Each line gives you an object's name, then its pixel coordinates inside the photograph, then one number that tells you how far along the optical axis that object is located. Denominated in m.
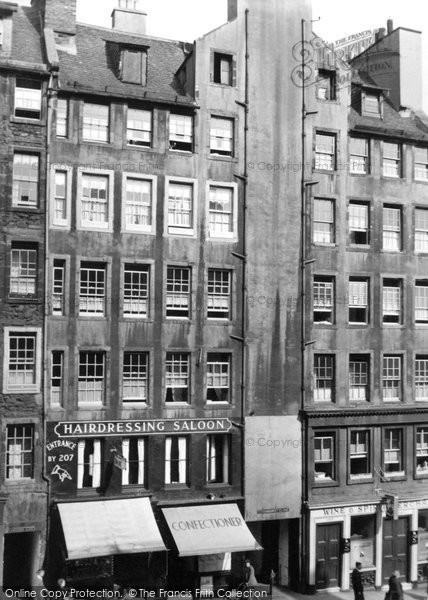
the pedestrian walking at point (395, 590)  29.66
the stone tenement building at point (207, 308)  31.12
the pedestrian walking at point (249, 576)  31.92
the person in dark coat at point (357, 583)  32.12
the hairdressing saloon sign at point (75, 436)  31.03
